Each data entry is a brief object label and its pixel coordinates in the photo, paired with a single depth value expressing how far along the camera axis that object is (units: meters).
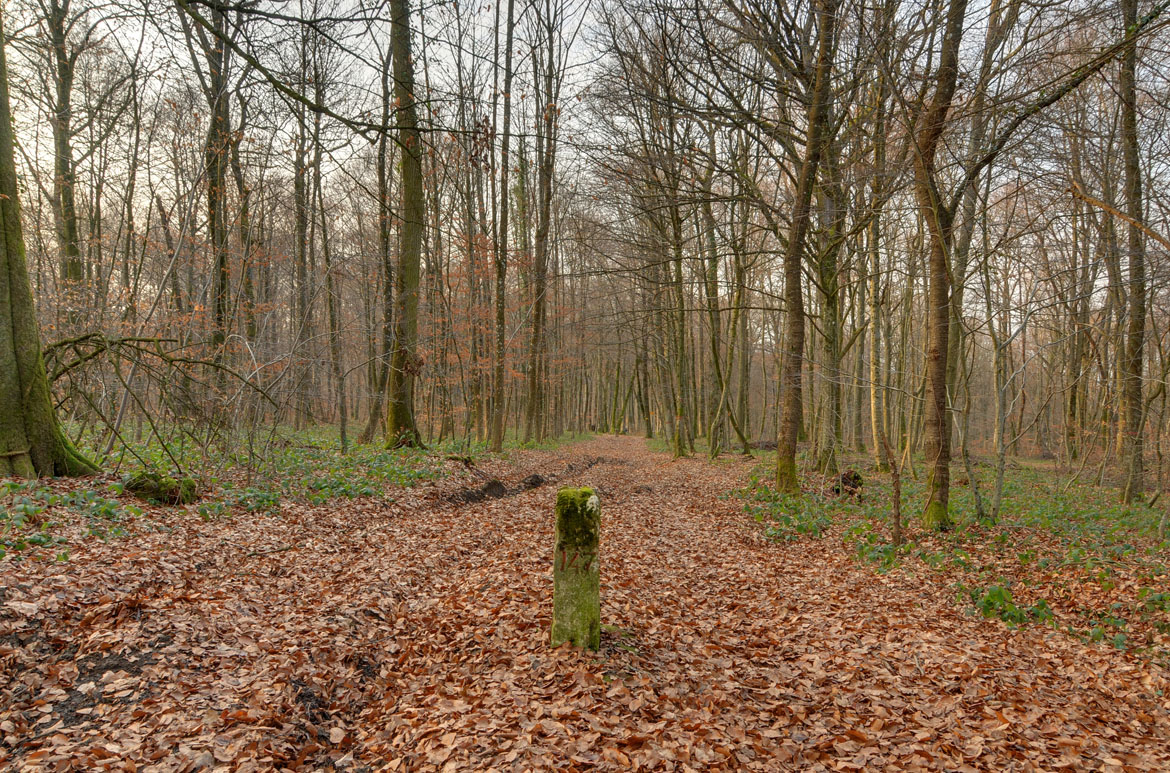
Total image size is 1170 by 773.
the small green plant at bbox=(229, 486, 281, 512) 7.33
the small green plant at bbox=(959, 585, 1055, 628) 5.27
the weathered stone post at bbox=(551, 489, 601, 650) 4.13
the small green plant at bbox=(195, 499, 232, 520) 6.59
